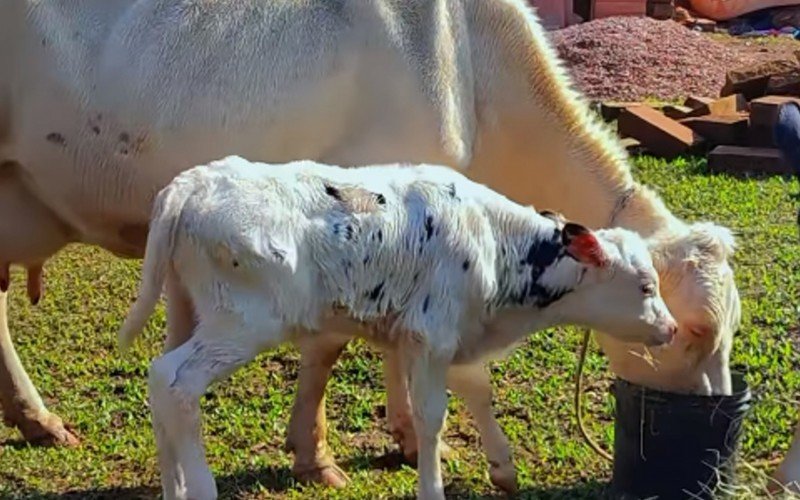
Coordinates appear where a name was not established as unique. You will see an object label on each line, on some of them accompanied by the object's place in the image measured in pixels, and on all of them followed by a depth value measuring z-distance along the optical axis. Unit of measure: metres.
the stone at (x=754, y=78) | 12.12
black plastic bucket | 4.89
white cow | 5.59
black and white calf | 4.41
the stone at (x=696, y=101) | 11.98
